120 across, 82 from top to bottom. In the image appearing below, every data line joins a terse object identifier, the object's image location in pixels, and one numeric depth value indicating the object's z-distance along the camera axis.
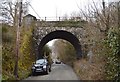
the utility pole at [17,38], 17.78
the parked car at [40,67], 22.75
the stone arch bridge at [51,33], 30.44
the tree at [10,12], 19.97
